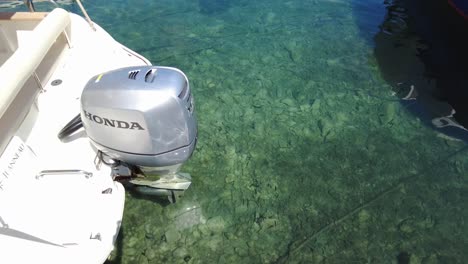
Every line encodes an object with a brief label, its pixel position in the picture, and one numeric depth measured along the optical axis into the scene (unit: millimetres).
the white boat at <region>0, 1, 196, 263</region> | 1707
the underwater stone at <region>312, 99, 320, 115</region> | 3724
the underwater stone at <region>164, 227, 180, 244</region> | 2535
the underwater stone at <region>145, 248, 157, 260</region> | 2428
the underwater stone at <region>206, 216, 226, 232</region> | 2617
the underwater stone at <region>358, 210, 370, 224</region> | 2665
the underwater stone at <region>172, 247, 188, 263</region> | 2434
